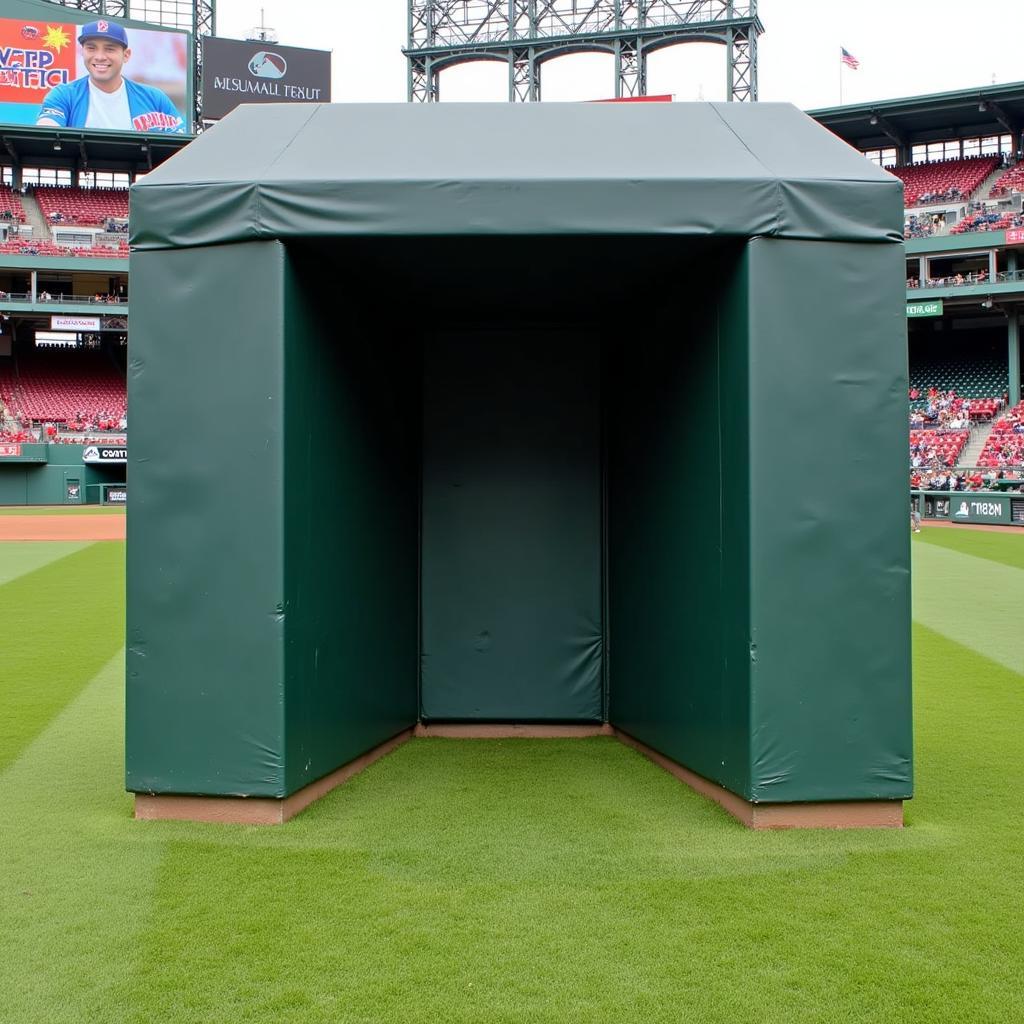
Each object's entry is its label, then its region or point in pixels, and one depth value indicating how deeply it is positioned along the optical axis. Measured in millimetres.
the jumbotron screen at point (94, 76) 51938
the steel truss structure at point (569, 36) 45562
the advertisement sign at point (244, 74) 54656
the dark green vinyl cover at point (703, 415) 5141
